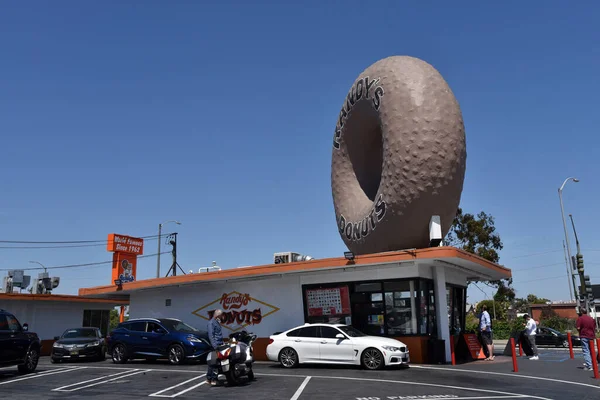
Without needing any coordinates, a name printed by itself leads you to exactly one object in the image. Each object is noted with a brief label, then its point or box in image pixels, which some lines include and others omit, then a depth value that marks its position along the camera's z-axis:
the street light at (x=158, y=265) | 46.62
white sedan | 14.93
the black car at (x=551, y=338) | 31.11
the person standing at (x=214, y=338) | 12.54
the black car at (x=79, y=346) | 20.17
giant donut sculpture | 16.88
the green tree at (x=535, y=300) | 81.25
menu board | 18.48
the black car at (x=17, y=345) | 14.59
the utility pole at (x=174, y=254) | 46.54
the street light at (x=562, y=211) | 35.31
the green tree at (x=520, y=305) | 63.12
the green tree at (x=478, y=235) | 41.47
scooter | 12.35
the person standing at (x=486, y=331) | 18.84
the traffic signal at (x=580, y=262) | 29.39
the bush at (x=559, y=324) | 44.81
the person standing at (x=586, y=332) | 14.73
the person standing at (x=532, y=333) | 19.81
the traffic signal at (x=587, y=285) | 27.52
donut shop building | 17.19
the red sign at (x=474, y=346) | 18.88
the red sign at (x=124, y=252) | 44.38
